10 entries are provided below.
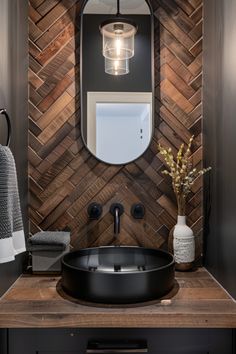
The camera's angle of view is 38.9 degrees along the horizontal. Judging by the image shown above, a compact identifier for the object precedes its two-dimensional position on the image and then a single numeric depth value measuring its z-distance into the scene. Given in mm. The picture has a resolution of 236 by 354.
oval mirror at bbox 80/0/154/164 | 1951
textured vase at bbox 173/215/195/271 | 1775
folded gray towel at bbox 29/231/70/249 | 1712
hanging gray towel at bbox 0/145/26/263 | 1165
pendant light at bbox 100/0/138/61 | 1935
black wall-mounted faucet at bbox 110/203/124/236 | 1835
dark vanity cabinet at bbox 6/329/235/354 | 1310
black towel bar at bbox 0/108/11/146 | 1365
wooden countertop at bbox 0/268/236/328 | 1270
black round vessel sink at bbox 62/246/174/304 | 1348
